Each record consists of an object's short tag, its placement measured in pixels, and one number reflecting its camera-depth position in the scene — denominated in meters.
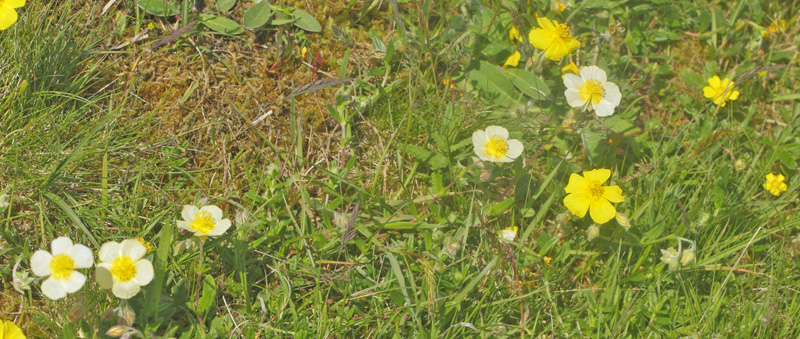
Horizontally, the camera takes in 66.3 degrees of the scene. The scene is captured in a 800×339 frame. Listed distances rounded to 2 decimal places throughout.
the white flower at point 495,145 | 2.65
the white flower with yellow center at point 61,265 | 2.00
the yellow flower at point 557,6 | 3.05
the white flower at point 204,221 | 2.30
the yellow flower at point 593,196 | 2.59
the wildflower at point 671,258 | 2.58
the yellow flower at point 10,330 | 2.02
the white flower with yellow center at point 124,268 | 2.07
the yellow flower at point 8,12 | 2.25
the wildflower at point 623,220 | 2.60
